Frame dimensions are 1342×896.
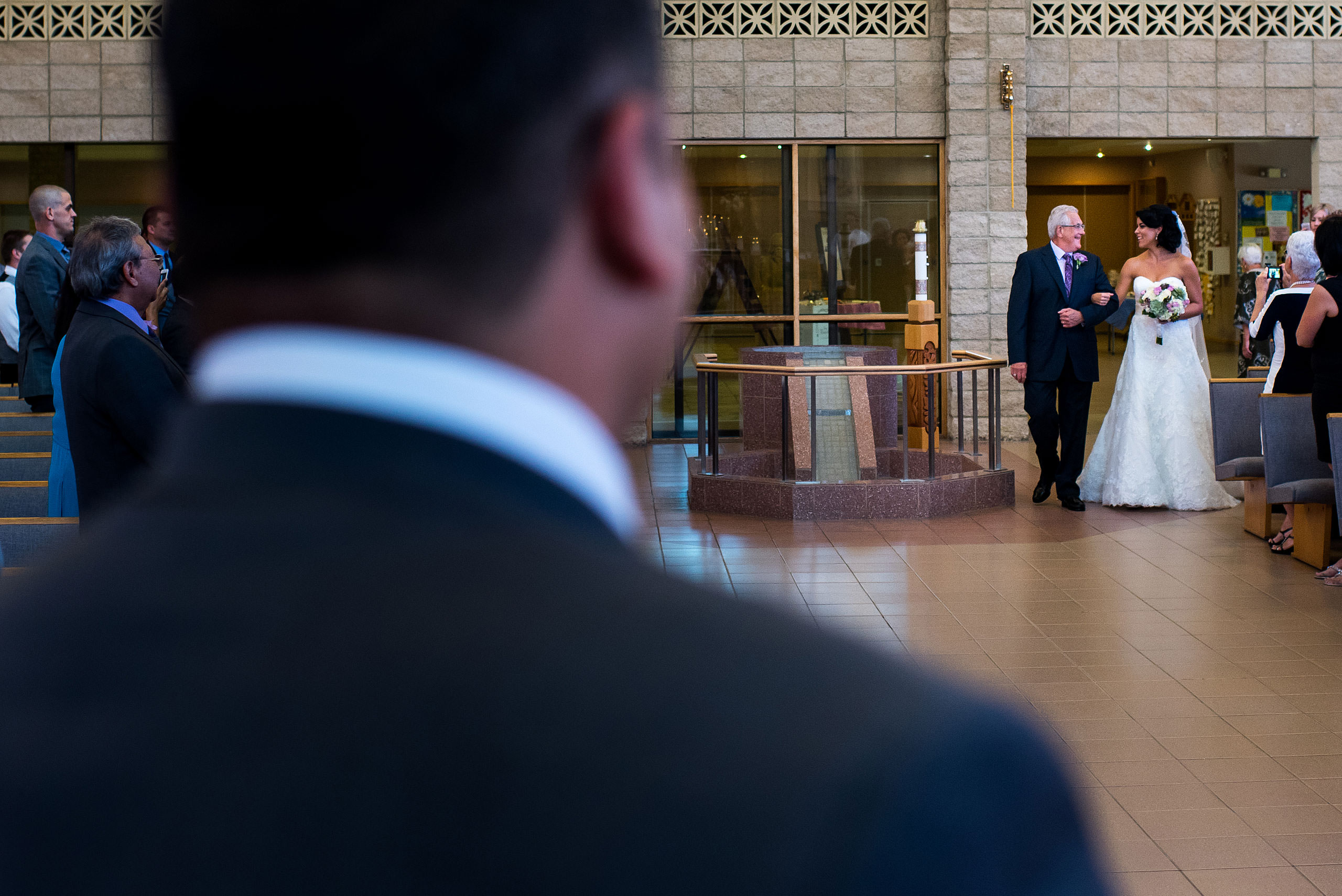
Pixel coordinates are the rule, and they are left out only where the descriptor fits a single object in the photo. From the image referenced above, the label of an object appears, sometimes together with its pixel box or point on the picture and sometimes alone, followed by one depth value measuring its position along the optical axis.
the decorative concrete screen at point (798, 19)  12.10
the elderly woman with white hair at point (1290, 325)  7.18
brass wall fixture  11.90
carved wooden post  10.30
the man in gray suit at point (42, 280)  7.30
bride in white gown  8.38
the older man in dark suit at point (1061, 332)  8.32
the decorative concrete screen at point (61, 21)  11.93
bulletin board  12.48
